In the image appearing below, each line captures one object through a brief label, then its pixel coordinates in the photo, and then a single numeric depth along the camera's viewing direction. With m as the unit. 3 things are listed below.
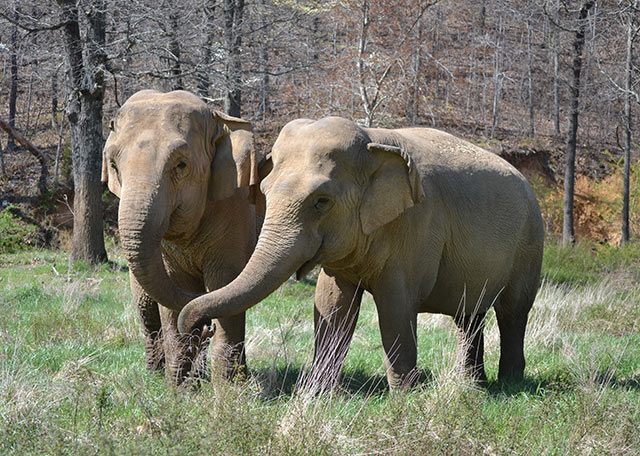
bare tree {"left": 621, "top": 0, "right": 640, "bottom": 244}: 32.26
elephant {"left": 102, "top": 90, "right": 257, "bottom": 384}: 11.59
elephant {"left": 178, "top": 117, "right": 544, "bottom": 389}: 10.94
